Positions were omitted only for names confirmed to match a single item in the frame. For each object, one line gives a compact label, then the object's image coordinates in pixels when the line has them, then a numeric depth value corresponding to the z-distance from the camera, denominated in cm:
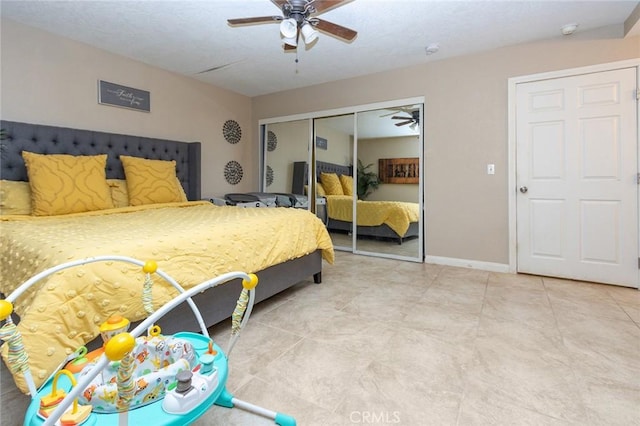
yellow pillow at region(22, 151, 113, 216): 234
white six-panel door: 273
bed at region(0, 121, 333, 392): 117
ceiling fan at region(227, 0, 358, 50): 195
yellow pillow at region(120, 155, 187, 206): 299
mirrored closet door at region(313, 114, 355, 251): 425
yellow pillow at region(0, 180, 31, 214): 234
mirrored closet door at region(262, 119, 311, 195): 462
